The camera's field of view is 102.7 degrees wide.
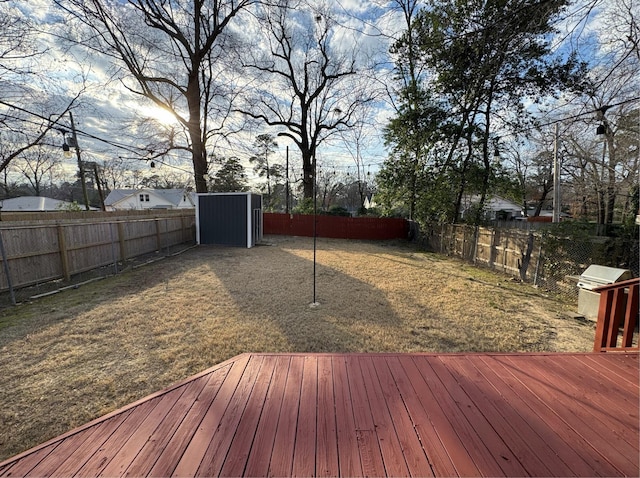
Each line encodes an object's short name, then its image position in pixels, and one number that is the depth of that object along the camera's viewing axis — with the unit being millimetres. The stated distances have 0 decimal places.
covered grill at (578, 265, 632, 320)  3594
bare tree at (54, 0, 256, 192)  9891
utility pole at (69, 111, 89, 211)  11434
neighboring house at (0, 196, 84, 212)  23531
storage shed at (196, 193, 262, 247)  9961
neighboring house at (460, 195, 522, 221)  24734
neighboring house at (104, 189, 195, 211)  31344
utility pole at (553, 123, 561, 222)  10180
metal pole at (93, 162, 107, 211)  14431
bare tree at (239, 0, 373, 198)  14625
